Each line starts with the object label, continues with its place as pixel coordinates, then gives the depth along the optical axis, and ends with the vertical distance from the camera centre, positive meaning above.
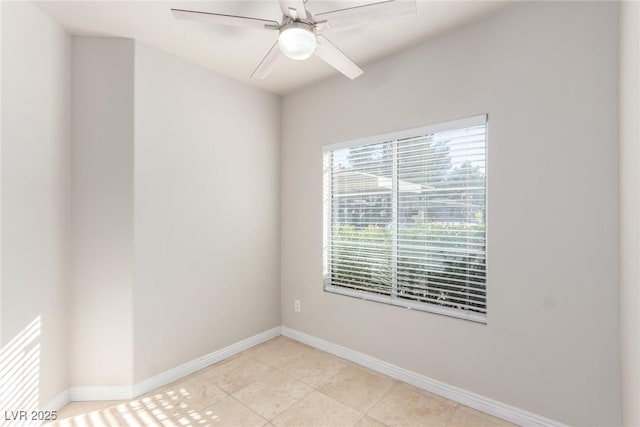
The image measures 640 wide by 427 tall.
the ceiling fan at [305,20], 1.43 +0.98
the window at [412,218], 2.18 -0.03
